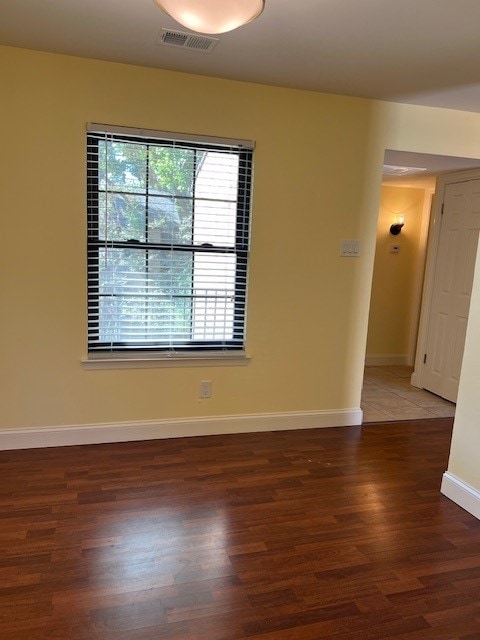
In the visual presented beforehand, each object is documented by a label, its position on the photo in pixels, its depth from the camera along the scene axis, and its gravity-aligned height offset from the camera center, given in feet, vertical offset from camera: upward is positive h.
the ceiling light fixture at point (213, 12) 5.40 +2.76
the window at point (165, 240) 9.68 +0.00
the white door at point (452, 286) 13.85 -0.97
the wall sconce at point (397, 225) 18.24 +1.08
